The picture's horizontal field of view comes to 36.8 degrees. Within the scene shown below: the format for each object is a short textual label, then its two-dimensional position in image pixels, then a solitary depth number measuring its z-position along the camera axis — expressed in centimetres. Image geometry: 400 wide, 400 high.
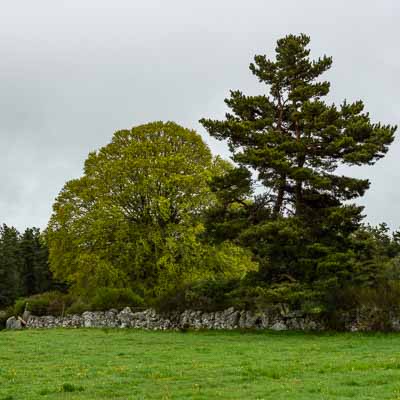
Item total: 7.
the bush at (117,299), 3797
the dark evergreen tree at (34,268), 7229
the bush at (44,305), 4191
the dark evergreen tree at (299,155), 2691
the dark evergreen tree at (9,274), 6762
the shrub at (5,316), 4465
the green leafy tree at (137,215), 4019
